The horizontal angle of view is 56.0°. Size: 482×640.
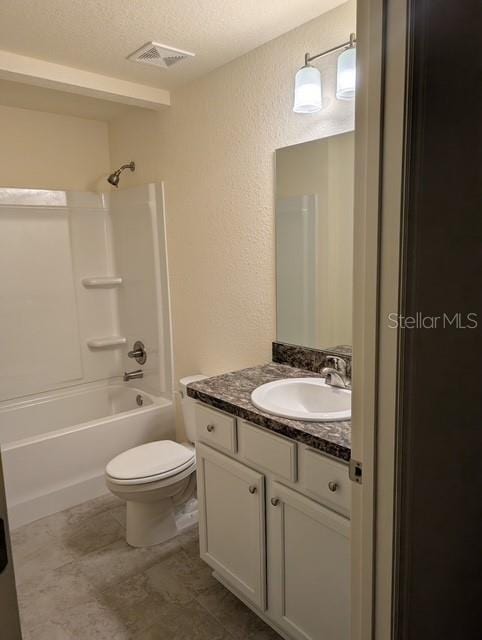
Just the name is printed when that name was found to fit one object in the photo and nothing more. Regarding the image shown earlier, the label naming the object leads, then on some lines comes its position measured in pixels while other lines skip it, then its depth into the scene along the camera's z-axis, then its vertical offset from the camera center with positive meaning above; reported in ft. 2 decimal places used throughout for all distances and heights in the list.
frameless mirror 6.14 +0.19
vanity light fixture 5.57 +2.19
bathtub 8.20 -3.62
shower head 10.25 +1.93
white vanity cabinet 4.46 -3.00
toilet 6.98 -3.52
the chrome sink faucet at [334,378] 5.84 -1.61
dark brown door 2.72 -0.43
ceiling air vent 6.86 +3.16
